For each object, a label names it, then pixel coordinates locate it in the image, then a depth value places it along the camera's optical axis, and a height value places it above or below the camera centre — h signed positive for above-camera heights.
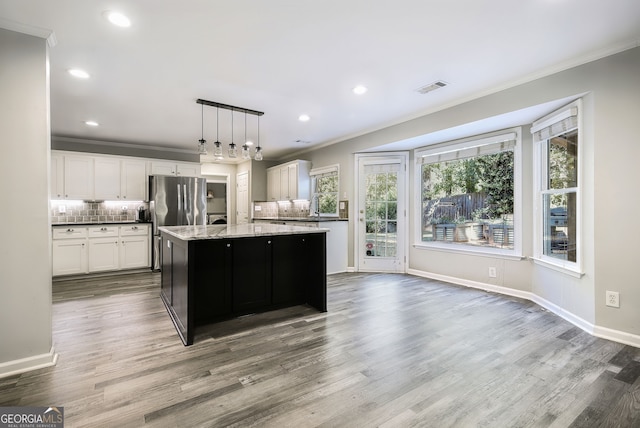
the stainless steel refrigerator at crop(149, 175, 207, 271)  5.56 +0.19
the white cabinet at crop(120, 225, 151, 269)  5.33 -0.61
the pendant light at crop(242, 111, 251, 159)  3.90 +0.81
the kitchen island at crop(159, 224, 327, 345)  2.68 -0.61
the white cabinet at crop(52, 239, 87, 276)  4.76 -0.70
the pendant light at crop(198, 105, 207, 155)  3.65 +0.79
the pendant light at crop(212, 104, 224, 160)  3.73 +0.78
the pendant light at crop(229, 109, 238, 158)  3.78 +0.76
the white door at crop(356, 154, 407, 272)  5.18 -0.01
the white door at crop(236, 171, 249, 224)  7.87 +0.38
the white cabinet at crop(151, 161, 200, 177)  5.93 +0.88
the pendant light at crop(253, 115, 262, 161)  3.96 +0.76
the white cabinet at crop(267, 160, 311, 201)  6.53 +0.69
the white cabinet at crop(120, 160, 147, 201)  5.62 +0.61
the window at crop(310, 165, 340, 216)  6.00 +0.45
